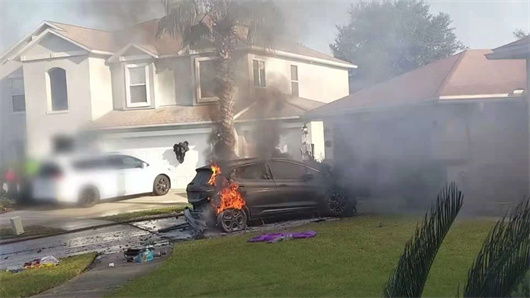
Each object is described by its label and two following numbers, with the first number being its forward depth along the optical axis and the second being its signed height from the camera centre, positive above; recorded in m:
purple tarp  8.80 -1.35
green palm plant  3.28 -0.68
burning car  10.30 -0.81
